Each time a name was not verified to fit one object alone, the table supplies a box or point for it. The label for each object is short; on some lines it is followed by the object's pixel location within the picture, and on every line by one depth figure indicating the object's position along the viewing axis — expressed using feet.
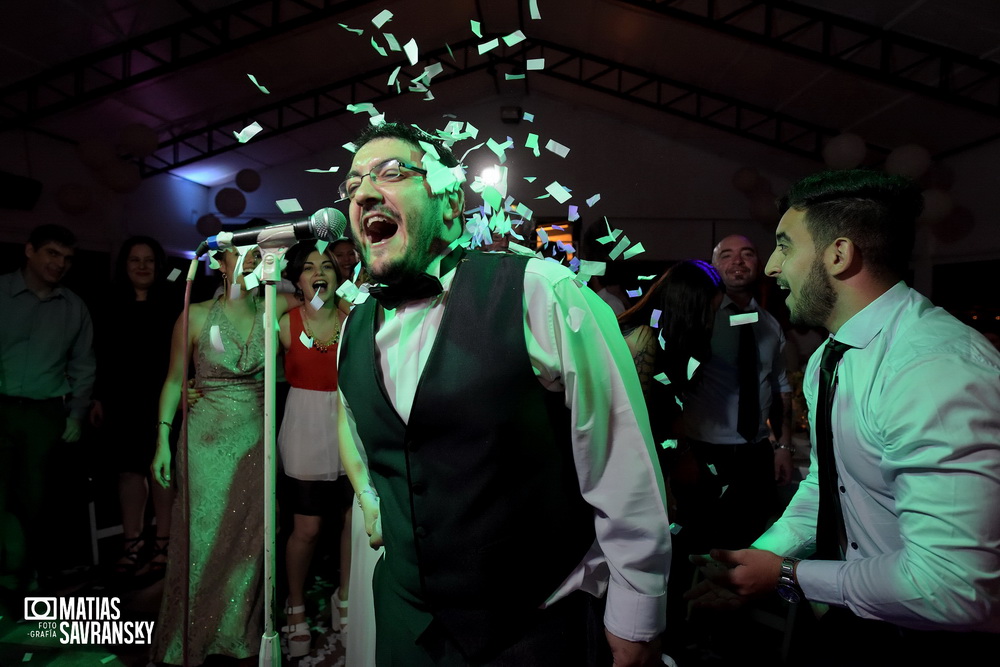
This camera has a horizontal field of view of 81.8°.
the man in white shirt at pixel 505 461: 3.91
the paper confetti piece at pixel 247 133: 5.87
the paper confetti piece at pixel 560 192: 5.67
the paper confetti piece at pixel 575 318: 3.96
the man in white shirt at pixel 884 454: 3.40
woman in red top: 9.43
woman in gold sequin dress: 8.55
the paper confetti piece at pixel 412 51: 5.25
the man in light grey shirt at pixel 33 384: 10.92
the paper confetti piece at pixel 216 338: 8.93
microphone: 4.48
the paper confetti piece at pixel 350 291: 6.18
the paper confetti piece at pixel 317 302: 9.38
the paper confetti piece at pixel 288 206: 5.58
